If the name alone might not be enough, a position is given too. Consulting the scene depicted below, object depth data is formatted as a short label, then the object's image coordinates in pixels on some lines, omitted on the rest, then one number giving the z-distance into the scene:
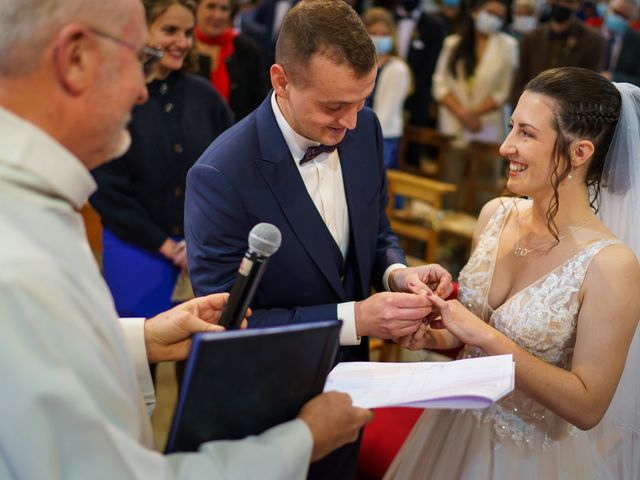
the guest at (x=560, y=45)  6.29
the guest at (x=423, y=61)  7.37
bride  2.03
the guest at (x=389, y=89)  6.23
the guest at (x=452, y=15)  7.39
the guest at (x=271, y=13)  8.29
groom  2.07
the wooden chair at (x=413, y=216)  5.00
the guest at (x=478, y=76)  6.64
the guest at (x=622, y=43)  6.37
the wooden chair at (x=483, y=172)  5.80
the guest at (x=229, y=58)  4.70
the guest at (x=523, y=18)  7.38
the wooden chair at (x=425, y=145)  6.22
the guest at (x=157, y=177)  3.32
